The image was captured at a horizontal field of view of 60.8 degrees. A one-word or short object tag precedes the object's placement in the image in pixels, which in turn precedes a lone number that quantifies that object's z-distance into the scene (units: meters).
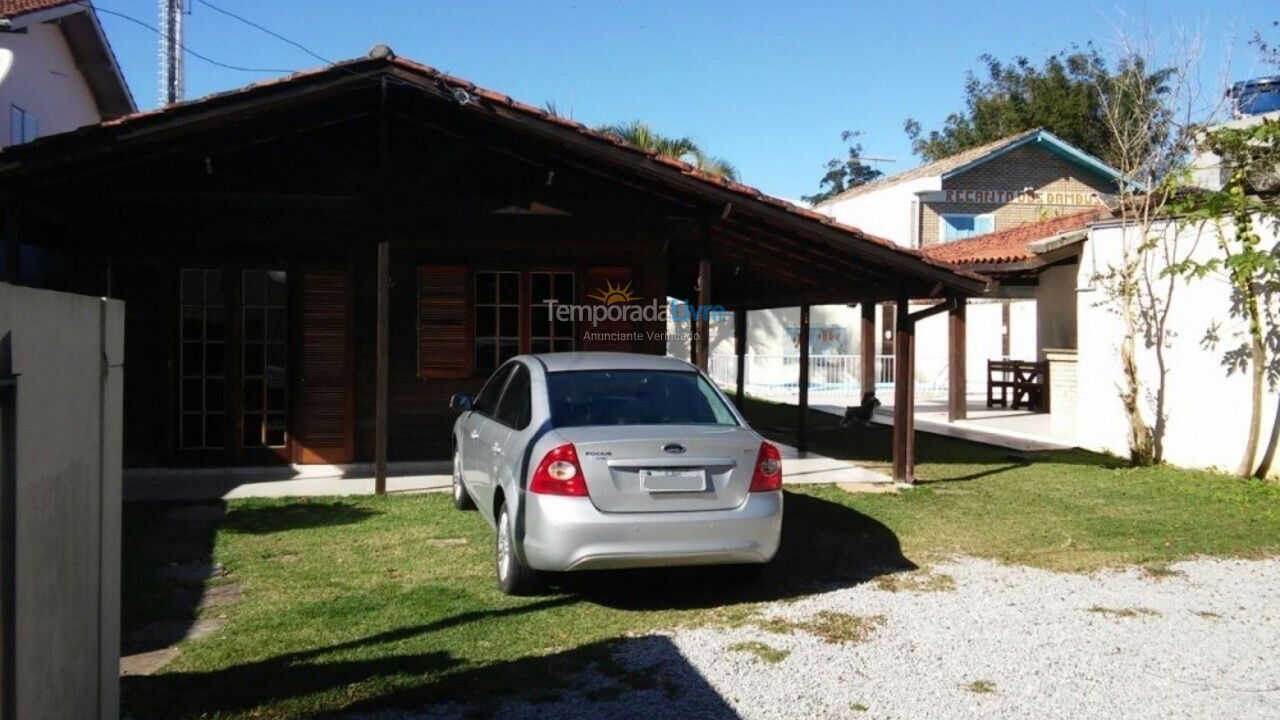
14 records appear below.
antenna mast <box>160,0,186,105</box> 19.11
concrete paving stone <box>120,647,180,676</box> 5.32
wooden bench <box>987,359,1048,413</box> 21.33
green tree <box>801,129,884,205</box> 66.44
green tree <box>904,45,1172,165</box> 44.47
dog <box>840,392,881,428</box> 17.55
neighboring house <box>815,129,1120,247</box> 32.56
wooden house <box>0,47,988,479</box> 10.24
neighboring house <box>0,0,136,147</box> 14.99
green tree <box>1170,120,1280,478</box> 11.66
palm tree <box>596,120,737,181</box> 24.27
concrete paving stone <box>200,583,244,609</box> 6.68
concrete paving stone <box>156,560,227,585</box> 7.24
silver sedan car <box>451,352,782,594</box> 6.35
